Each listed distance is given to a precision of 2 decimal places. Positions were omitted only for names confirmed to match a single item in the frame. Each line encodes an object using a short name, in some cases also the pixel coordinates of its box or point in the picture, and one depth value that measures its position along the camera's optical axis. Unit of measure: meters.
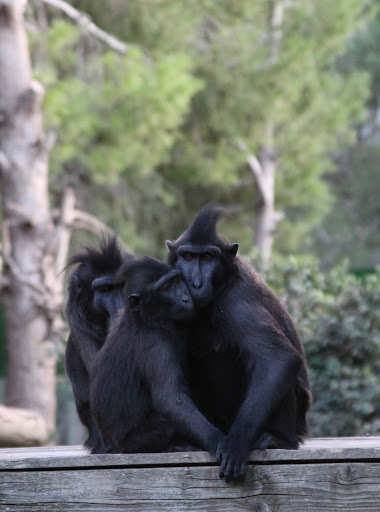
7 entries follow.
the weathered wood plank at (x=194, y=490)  7.16
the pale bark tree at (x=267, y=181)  36.59
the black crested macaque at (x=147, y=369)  8.04
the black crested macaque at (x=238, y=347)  7.98
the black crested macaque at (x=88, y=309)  10.35
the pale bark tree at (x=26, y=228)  24.05
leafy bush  15.84
